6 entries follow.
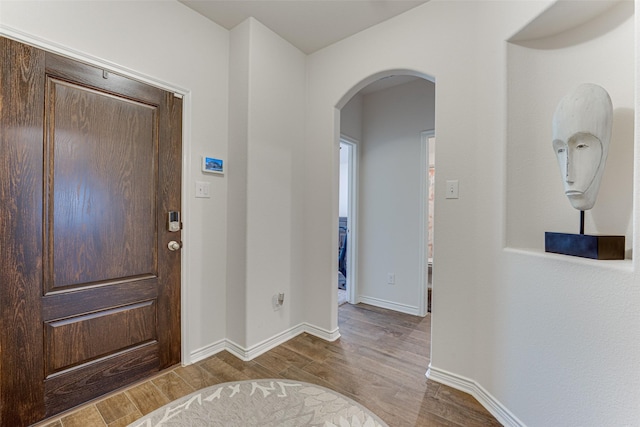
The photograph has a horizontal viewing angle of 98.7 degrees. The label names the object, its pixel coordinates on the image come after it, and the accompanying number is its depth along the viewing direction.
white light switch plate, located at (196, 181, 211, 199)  2.00
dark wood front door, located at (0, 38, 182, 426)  1.32
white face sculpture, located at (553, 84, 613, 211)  1.12
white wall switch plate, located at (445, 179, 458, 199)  1.72
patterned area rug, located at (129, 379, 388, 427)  1.42
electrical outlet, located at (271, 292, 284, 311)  2.24
